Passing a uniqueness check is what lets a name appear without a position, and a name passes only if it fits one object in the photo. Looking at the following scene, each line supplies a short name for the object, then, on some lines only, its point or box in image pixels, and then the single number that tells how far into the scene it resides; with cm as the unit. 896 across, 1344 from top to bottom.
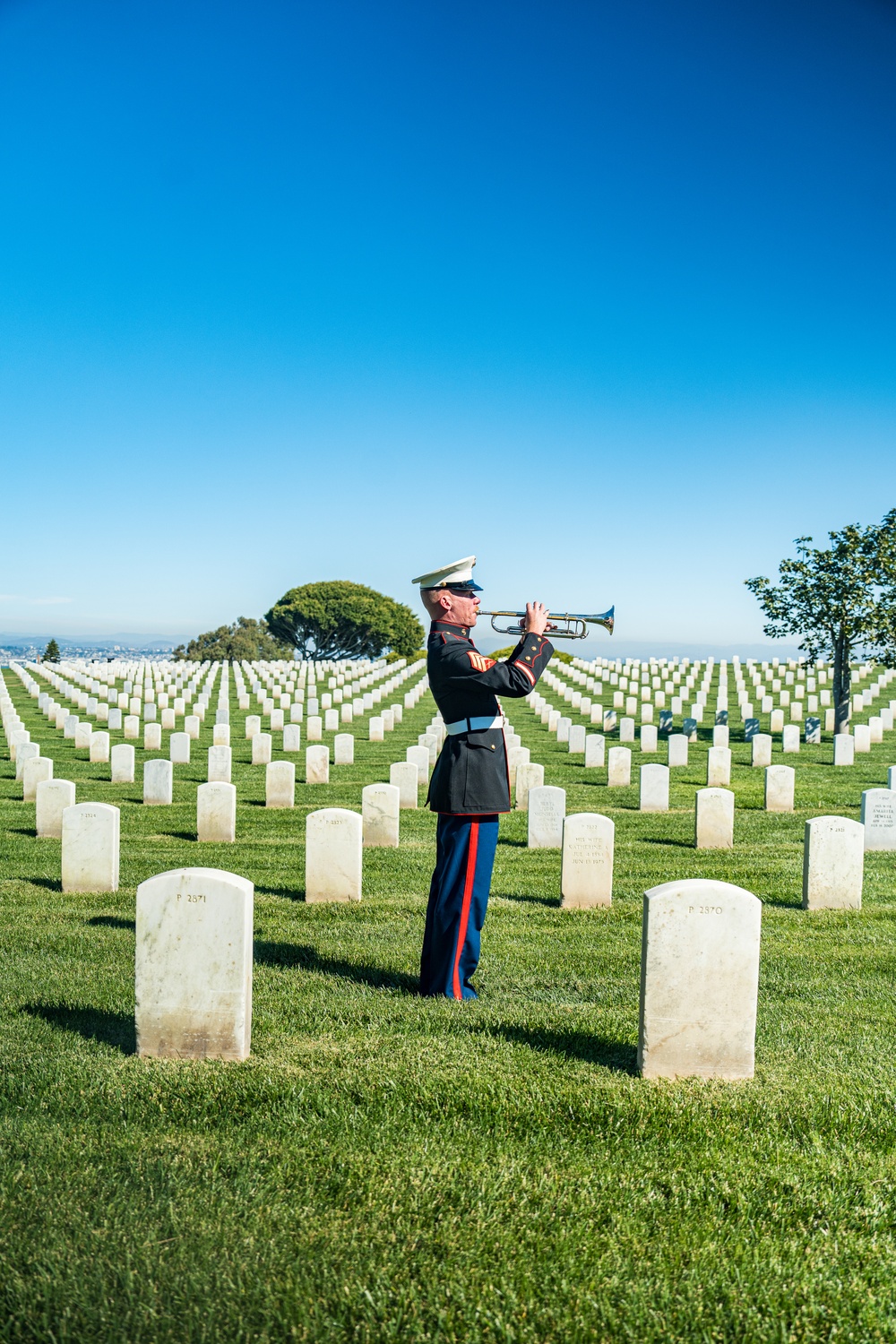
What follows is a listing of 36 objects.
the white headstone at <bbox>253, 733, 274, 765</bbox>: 2041
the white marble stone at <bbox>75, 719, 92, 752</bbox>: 2208
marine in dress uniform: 561
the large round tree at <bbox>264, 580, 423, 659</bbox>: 8081
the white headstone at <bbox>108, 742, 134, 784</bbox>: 1770
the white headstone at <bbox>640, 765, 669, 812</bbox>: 1467
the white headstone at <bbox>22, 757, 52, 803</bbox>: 1459
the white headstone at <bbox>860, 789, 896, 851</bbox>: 1153
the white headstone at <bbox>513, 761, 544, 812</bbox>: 1477
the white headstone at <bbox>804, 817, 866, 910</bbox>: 884
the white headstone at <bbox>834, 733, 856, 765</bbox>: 2042
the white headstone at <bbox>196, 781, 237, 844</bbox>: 1220
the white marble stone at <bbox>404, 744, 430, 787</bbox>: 1731
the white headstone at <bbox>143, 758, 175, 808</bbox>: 1514
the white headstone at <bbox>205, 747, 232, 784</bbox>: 1716
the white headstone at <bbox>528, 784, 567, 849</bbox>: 1143
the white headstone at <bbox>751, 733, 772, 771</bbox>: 2008
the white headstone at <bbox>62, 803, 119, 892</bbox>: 921
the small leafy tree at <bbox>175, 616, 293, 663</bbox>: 7650
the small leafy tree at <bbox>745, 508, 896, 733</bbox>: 2459
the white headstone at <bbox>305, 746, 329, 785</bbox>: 1799
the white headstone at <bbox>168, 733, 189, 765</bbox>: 1964
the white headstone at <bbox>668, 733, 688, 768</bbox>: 1970
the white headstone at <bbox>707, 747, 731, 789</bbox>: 1731
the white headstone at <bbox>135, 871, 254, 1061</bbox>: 478
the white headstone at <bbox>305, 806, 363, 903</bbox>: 891
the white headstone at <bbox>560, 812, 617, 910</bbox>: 882
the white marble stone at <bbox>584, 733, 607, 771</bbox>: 2052
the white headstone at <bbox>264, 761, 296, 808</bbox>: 1520
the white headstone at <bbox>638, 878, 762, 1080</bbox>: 468
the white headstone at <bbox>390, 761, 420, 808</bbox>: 1498
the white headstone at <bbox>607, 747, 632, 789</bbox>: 1778
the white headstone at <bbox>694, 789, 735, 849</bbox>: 1184
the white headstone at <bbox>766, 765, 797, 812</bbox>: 1453
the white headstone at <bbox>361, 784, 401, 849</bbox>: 1166
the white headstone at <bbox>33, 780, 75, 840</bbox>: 1209
